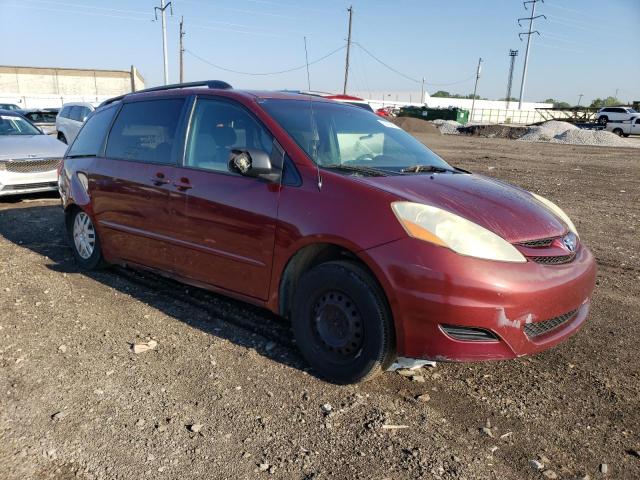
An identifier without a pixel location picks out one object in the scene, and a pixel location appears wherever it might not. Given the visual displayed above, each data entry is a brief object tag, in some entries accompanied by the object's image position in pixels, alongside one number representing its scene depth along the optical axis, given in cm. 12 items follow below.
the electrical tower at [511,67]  10906
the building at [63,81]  6144
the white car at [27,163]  869
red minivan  286
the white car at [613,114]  4069
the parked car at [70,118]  1540
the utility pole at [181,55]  5188
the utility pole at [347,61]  4159
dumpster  6006
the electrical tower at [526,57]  6644
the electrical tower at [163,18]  4044
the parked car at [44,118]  1857
